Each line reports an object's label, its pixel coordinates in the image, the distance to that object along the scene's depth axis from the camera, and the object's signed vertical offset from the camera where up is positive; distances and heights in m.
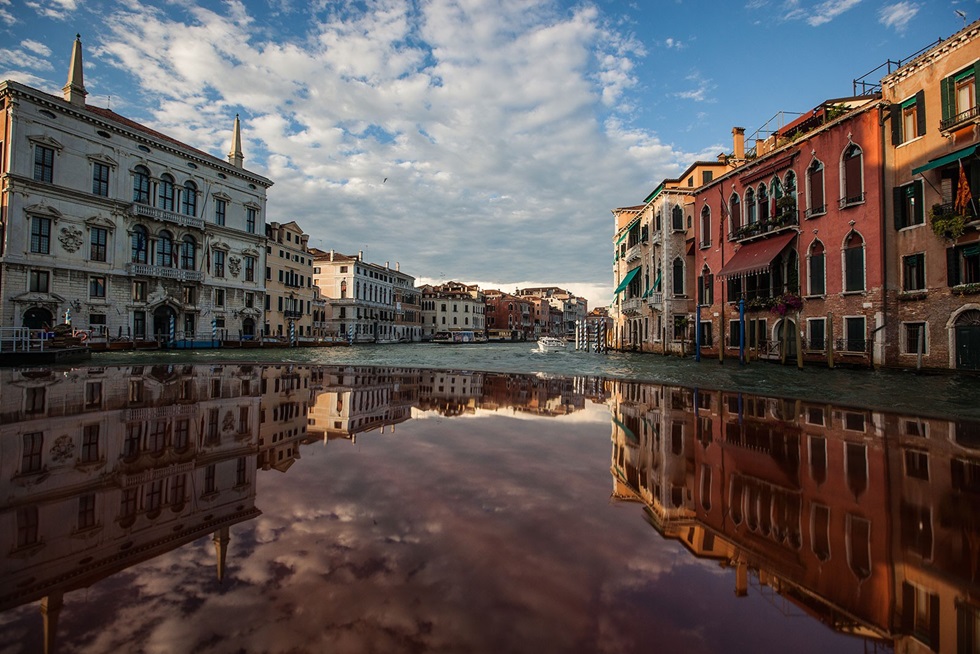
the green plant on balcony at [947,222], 14.88 +3.84
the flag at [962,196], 14.76 +4.59
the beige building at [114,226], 27.75 +7.80
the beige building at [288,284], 46.84 +5.75
